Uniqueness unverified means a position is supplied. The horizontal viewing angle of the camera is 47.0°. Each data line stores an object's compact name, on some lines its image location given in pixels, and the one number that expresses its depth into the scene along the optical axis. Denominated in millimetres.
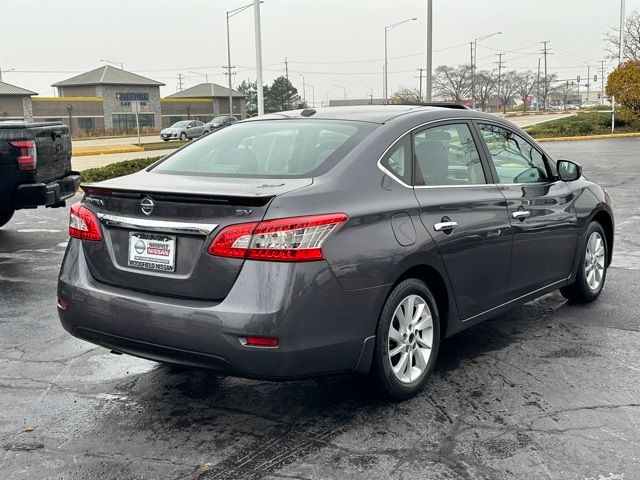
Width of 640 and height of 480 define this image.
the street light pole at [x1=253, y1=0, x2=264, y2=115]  25794
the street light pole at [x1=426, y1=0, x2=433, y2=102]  24000
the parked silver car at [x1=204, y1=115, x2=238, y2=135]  47216
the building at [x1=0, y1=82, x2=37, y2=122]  60094
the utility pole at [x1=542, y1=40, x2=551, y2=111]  103950
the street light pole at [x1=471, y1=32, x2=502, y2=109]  79375
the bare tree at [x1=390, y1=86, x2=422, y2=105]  81538
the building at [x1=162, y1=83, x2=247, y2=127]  74688
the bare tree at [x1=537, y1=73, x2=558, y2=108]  106606
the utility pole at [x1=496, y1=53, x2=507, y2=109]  95756
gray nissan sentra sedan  3570
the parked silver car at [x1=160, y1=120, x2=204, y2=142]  45625
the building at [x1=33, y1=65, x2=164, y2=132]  63750
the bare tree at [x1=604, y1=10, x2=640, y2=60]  41469
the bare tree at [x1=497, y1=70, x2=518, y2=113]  97625
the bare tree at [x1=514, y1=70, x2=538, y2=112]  102688
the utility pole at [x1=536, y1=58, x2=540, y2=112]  108550
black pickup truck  8539
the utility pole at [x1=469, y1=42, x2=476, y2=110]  79375
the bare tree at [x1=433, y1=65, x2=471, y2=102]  82938
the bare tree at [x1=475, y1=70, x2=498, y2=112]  85412
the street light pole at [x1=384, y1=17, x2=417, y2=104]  47088
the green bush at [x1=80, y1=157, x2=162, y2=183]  16266
